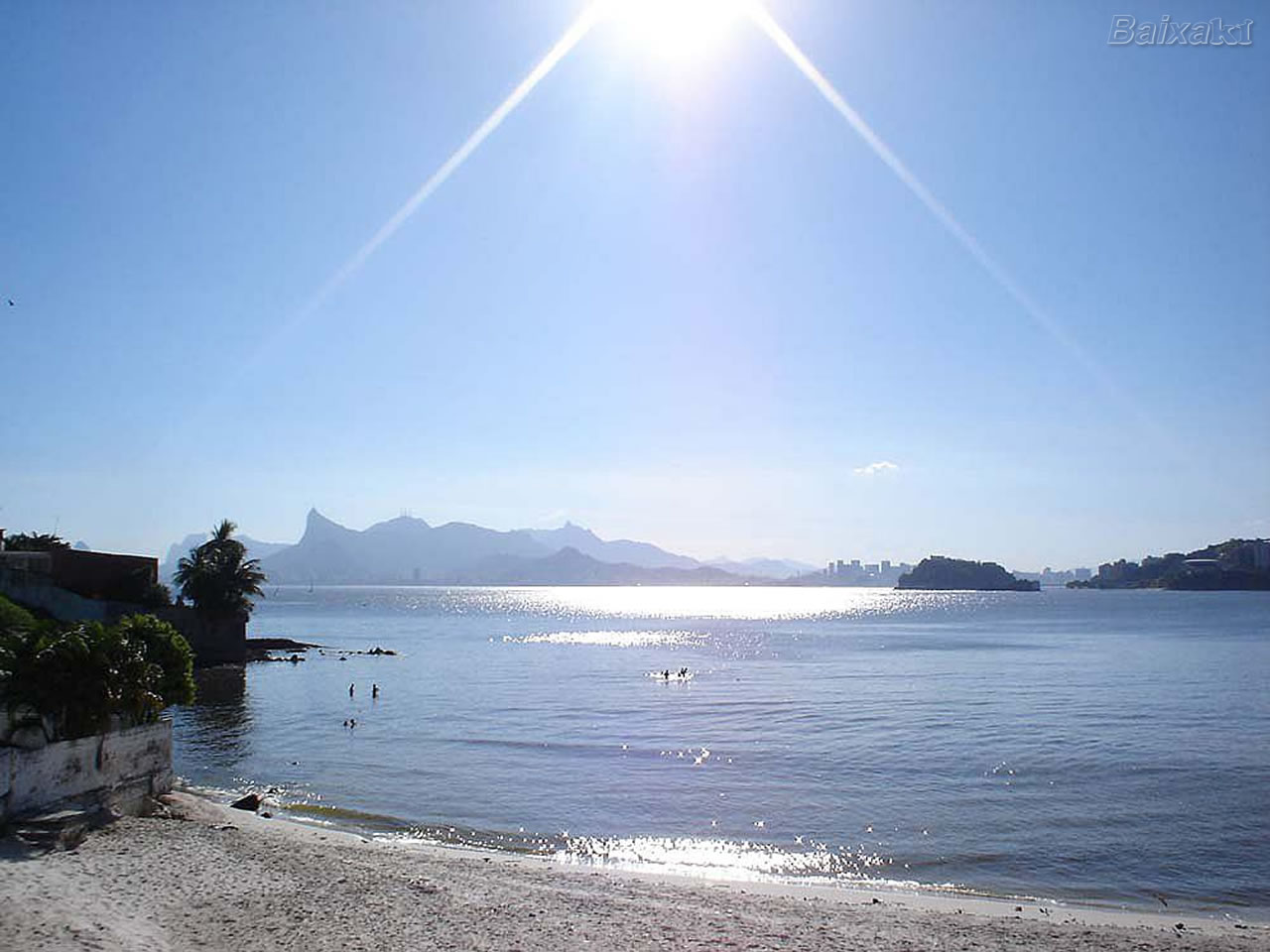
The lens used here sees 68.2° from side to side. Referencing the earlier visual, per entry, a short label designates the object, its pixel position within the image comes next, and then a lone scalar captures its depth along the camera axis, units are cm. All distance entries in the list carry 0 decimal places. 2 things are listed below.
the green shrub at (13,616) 3728
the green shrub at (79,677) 1961
